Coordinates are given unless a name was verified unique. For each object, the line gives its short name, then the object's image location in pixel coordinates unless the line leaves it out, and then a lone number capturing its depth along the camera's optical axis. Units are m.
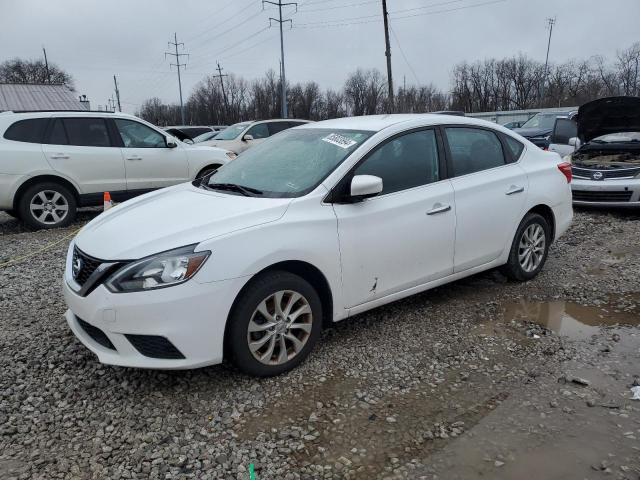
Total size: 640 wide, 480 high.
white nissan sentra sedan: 2.97
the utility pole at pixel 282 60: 38.78
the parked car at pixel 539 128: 15.51
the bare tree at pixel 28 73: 71.88
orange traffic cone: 6.38
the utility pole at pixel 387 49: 25.84
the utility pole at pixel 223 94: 75.62
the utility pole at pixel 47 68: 68.44
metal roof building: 21.05
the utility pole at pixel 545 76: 64.44
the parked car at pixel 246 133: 13.79
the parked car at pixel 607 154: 8.11
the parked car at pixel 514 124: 28.29
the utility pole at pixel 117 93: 84.06
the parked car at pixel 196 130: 26.17
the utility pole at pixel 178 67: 58.17
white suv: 7.58
